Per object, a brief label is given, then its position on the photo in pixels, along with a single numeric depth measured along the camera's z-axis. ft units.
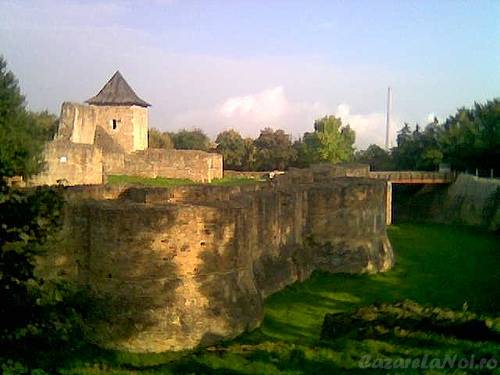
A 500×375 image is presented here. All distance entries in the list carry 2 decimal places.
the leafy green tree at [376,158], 194.16
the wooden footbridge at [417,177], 143.02
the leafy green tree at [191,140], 270.05
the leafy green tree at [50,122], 142.96
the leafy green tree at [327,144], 202.28
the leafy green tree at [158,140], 242.99
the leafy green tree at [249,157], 213.91
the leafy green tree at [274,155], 213.05
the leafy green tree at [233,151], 216.13
